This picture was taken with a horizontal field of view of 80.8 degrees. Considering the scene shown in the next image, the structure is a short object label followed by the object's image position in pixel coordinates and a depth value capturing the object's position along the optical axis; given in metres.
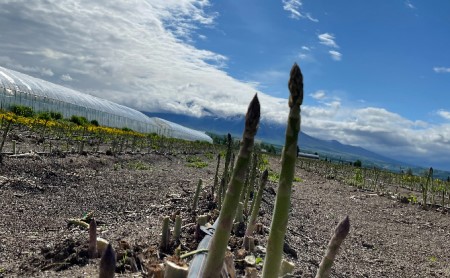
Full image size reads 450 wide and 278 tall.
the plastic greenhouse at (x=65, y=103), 36.56
